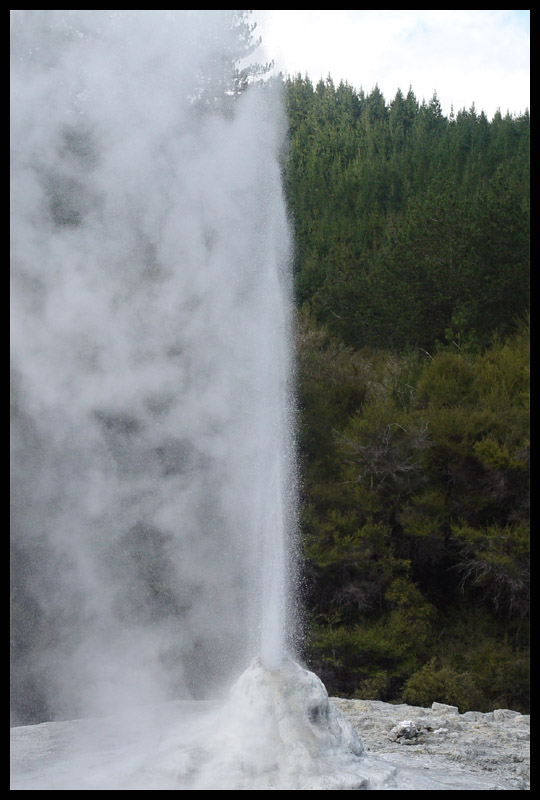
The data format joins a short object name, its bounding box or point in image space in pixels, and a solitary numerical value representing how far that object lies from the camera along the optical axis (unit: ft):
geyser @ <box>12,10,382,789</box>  25.63
